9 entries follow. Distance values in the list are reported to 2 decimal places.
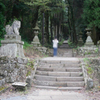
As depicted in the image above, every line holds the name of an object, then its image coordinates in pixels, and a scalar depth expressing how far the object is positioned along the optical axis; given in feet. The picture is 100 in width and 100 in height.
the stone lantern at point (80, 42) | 56.06
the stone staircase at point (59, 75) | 18.83
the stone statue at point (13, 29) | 23.16
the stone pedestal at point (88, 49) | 38.06
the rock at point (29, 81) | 17.61
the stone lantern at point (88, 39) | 40.29
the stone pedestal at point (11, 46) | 22.24
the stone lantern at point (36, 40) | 40.47
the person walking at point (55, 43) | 35.58
